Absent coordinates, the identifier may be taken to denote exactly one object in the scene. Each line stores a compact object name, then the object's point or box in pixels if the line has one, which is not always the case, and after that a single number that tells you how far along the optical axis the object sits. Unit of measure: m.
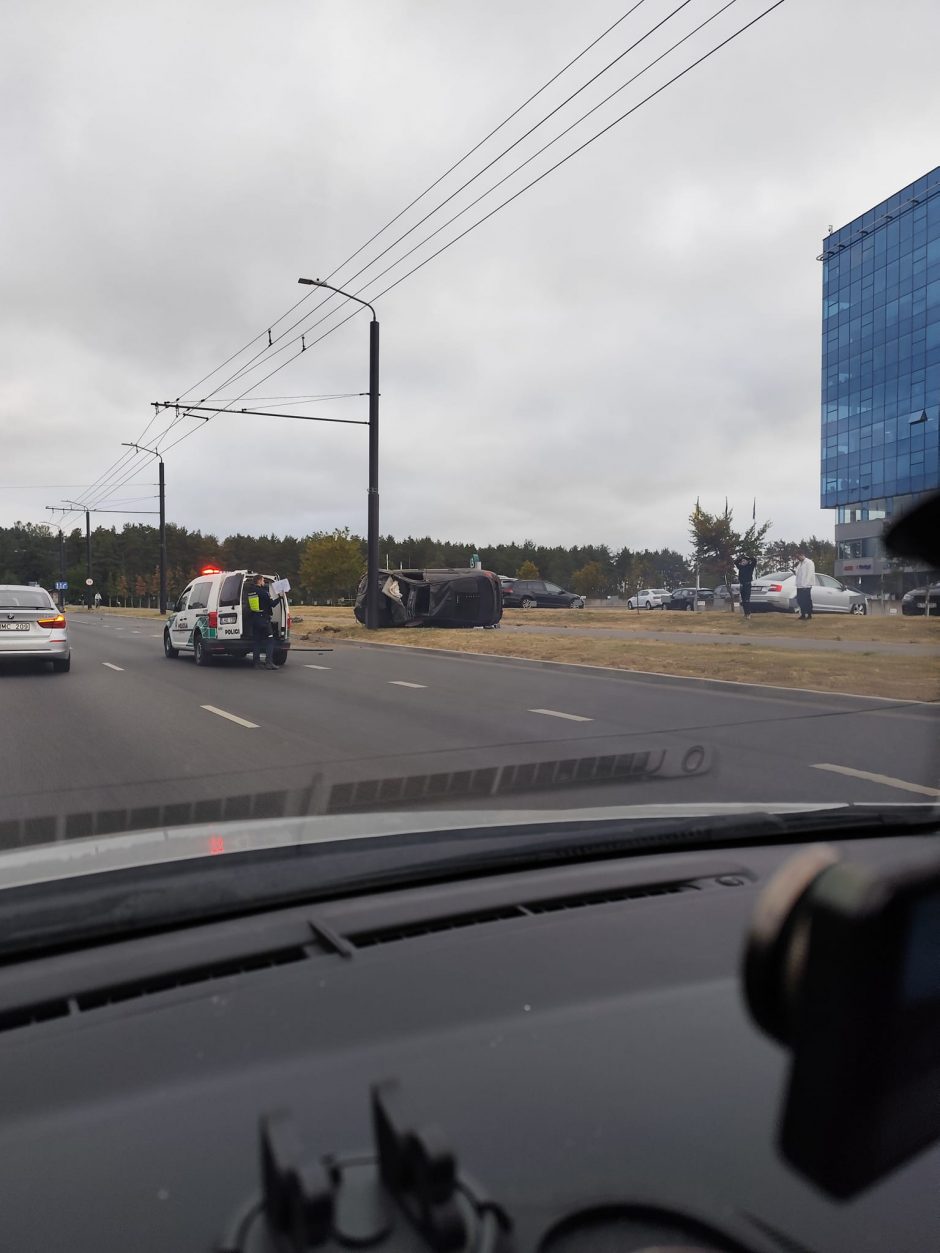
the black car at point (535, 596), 53.50
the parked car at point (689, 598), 53.97
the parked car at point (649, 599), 61.88
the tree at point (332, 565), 87.81
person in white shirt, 25.38
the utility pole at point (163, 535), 56.62
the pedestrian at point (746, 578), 26.62
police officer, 18.17
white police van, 18.75
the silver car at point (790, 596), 29.29
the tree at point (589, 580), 106.31
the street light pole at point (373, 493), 28.81
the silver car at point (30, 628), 17.30
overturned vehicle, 31.05
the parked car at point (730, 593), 37.53
